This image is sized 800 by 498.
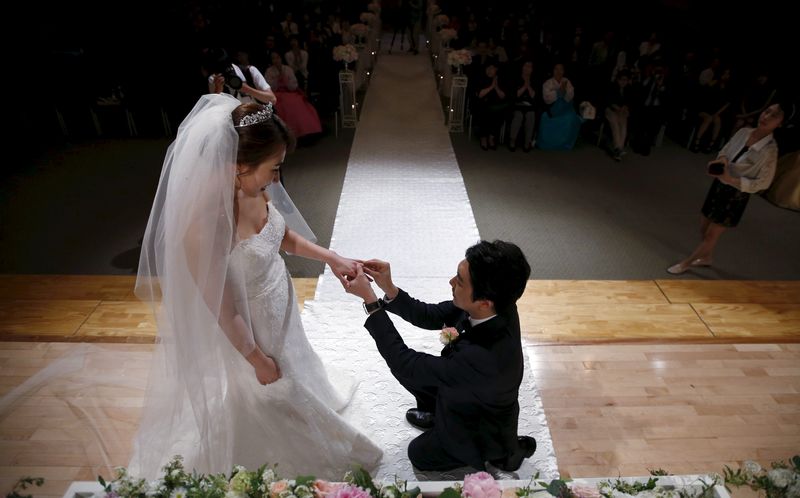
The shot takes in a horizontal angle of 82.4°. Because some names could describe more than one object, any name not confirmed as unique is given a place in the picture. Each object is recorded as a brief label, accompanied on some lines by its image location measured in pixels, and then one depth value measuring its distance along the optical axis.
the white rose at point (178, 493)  1.33
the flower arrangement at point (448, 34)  8.53
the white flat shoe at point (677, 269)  4.07
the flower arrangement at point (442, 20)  9.58
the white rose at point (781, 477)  1.28
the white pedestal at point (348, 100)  6.98
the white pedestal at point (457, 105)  6.77
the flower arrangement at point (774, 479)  1.29
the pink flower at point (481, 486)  1.32
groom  1.63
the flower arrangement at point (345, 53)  7.03
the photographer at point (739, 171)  3.32
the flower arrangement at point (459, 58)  7.02
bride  1.49
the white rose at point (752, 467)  1.33
